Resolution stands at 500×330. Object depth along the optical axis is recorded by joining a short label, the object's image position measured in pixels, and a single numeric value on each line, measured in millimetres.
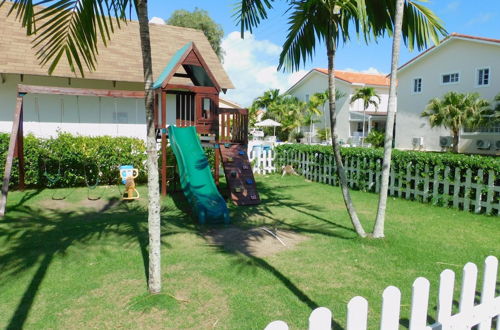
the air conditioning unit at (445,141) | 26408
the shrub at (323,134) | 36012
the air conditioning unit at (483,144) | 24594
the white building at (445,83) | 24156
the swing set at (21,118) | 8742
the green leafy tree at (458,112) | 22203
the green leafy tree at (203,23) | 33375
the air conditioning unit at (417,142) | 28469
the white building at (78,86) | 12930
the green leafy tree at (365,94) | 32844
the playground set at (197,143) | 8867
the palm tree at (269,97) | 42844
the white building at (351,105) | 35969
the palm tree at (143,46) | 4020
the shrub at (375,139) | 31016
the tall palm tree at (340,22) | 6191
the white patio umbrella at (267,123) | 33891
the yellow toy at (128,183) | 10123
